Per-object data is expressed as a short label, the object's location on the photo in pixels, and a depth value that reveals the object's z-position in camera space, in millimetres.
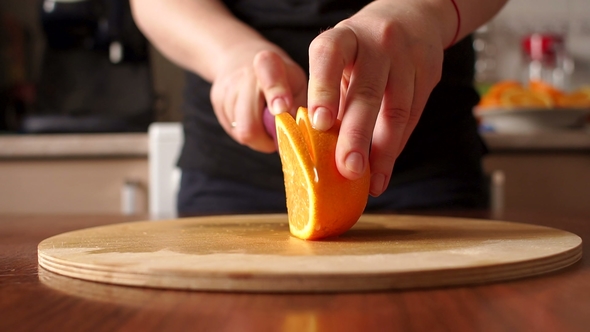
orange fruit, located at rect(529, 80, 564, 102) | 2113
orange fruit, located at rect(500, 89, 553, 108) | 2012
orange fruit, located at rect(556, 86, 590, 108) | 2104
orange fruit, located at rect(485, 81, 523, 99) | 2104
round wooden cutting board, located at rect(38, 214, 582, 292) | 439
